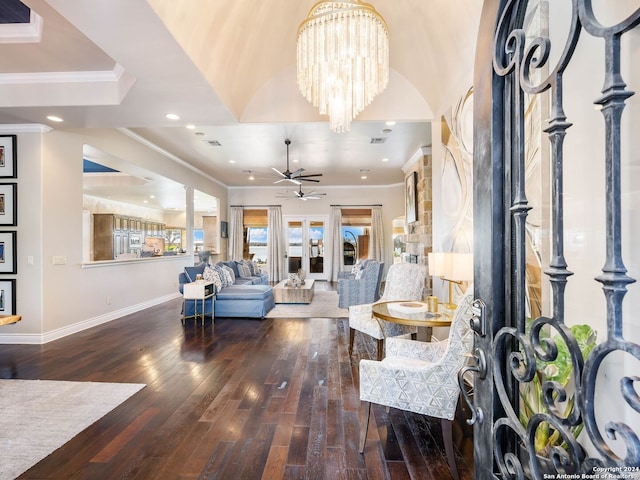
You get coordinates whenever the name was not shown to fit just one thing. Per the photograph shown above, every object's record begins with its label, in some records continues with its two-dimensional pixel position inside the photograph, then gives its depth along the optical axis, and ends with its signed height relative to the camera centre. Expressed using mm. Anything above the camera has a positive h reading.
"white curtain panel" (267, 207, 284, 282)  10461 -44
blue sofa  5488 -1042
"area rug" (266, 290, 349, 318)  5727 -1304
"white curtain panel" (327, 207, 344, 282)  10414 +47
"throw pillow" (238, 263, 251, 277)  7473 -660
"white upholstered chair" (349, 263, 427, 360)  3420 -630
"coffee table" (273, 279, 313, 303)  6664 -1092
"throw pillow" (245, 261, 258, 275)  7945 -618
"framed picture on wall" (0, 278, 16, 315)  4242 -721
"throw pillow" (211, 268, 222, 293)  5584 -658
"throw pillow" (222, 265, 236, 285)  6148 -634
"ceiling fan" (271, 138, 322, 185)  5978 +1415
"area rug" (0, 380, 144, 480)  2031 -1330
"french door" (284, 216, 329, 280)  10656 -116
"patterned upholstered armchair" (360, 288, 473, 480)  1864 -856
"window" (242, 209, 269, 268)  10766 +264
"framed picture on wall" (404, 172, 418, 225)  6637 +934
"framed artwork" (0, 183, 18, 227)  4238 +534
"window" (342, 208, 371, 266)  10586 +314
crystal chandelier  2332 +1435
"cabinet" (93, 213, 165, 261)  7809 +260
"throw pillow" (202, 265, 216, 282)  5535 -545
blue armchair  5445 -792
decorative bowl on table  2650 -618
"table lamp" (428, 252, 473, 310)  2543 -208
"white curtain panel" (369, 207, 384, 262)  10328 +268
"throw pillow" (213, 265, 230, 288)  5809 -616
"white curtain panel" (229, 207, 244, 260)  10555 +328
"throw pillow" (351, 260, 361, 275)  6708 -573
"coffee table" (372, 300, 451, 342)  2480 -620
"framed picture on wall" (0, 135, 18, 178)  4246 +1166
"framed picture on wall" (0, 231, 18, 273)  4246 -97
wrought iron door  535 -53
